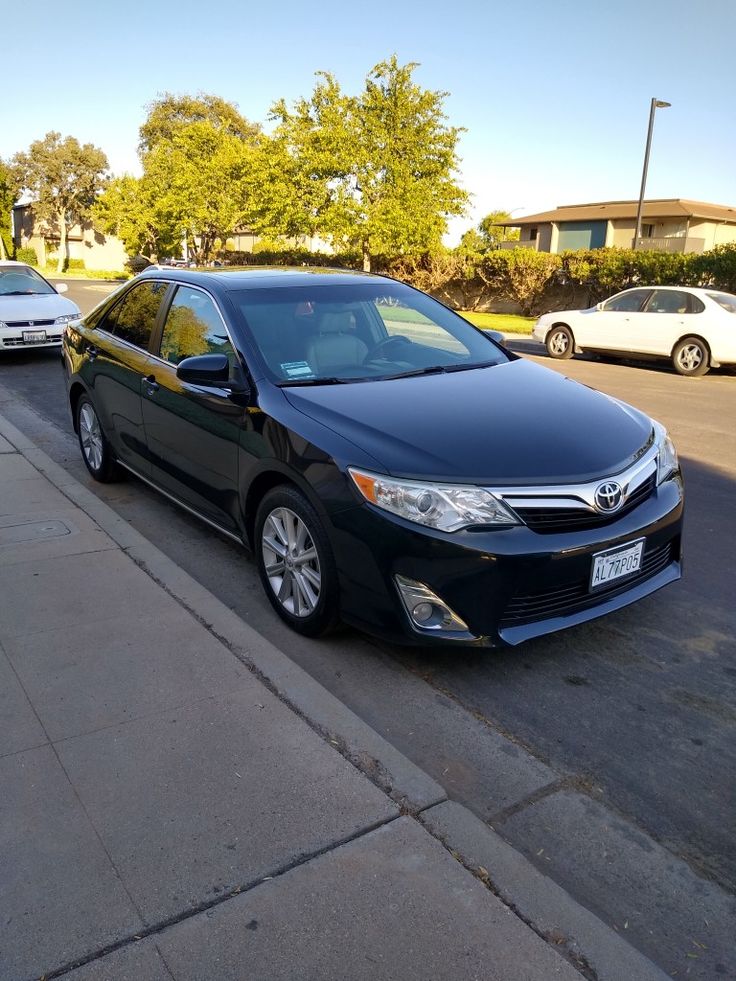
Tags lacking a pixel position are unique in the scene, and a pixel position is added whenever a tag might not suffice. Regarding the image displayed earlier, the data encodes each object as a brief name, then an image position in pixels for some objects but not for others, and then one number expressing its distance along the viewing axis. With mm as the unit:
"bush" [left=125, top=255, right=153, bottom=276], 58928
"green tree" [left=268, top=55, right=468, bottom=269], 24547
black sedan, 3229
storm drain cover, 4965
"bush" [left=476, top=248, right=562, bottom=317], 26000
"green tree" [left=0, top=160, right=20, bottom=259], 56844
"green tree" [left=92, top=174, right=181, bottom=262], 48719
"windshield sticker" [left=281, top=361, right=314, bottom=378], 4167
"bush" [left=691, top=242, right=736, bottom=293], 19859
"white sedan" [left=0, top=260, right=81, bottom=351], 12227
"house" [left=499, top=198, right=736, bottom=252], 48906
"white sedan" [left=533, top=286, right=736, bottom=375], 14000
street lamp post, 21953
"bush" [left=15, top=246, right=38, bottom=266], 63772
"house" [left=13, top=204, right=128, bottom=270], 69812
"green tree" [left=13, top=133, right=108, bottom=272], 65562
